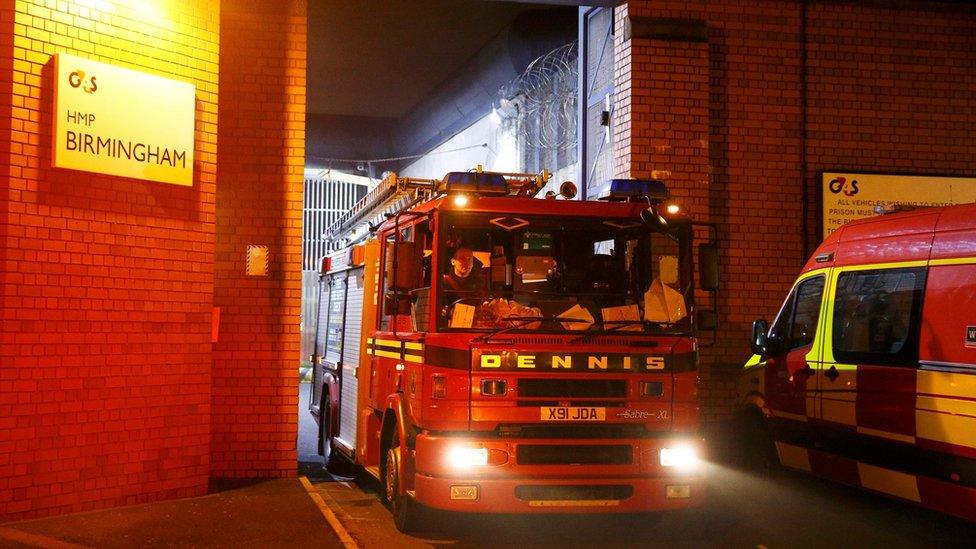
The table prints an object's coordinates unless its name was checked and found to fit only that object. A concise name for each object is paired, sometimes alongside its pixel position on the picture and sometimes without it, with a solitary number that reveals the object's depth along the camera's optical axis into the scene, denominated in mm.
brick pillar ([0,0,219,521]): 7277
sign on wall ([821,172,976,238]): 11664
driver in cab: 7188
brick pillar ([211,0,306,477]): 9523
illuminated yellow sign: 7496
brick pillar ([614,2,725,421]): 11219
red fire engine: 6738
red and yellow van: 6773
